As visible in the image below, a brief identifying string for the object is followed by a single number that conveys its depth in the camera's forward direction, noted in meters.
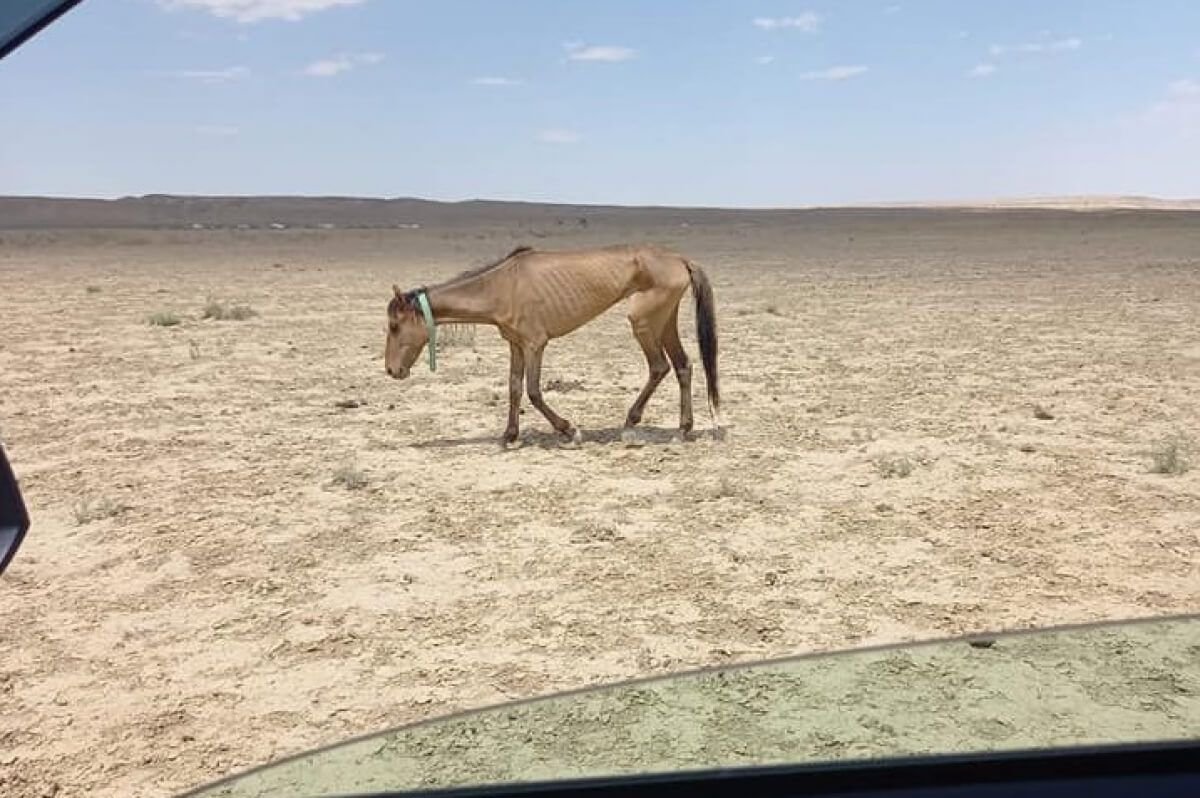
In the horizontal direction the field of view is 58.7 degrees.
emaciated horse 8.51
